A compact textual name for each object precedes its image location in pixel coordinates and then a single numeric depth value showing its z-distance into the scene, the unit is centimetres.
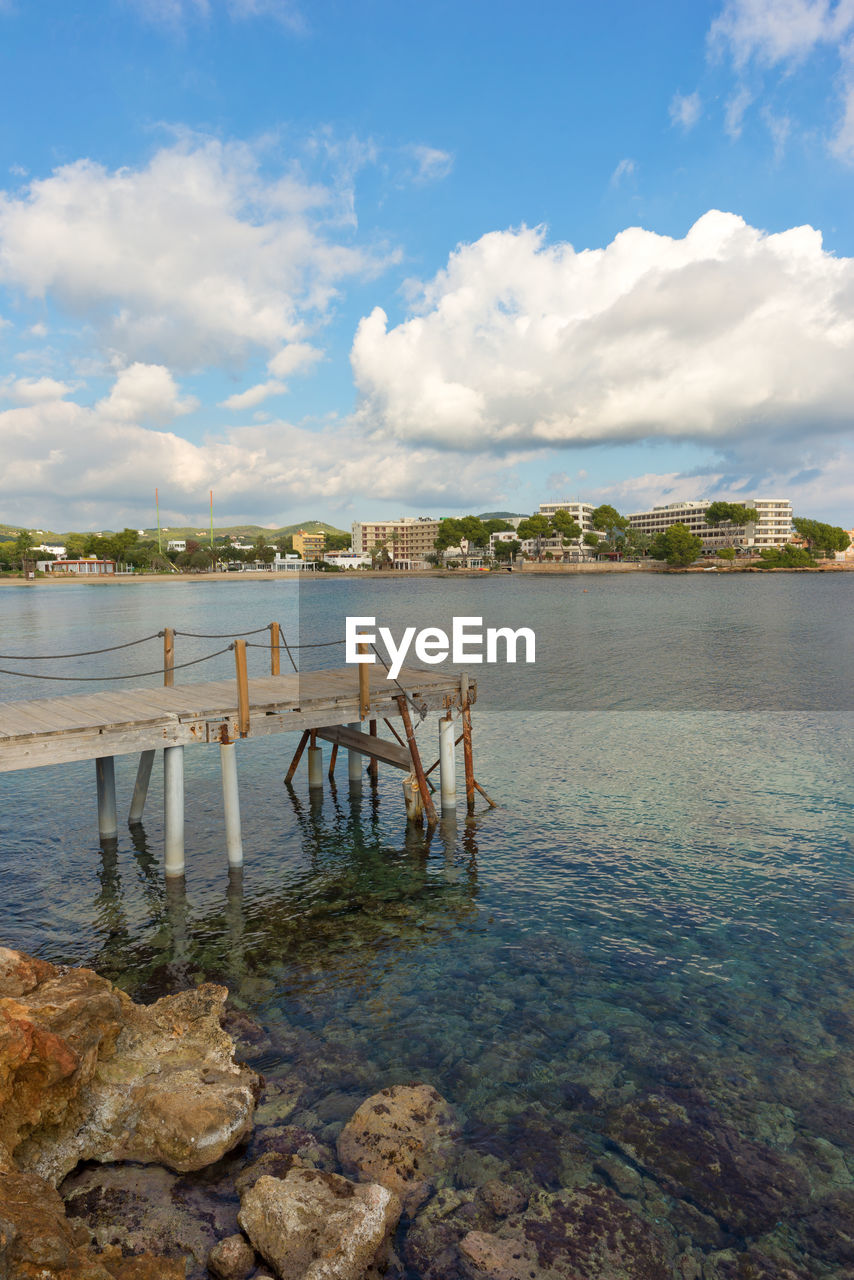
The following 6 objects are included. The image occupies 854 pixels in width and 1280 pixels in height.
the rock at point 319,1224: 648
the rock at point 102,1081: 742
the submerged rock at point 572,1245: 677
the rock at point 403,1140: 771
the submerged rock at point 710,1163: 767
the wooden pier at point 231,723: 1364
